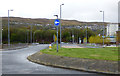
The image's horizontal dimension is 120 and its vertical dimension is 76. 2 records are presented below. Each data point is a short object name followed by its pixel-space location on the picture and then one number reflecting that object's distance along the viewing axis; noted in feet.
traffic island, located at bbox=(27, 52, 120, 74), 43.36
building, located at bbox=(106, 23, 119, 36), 479.00
